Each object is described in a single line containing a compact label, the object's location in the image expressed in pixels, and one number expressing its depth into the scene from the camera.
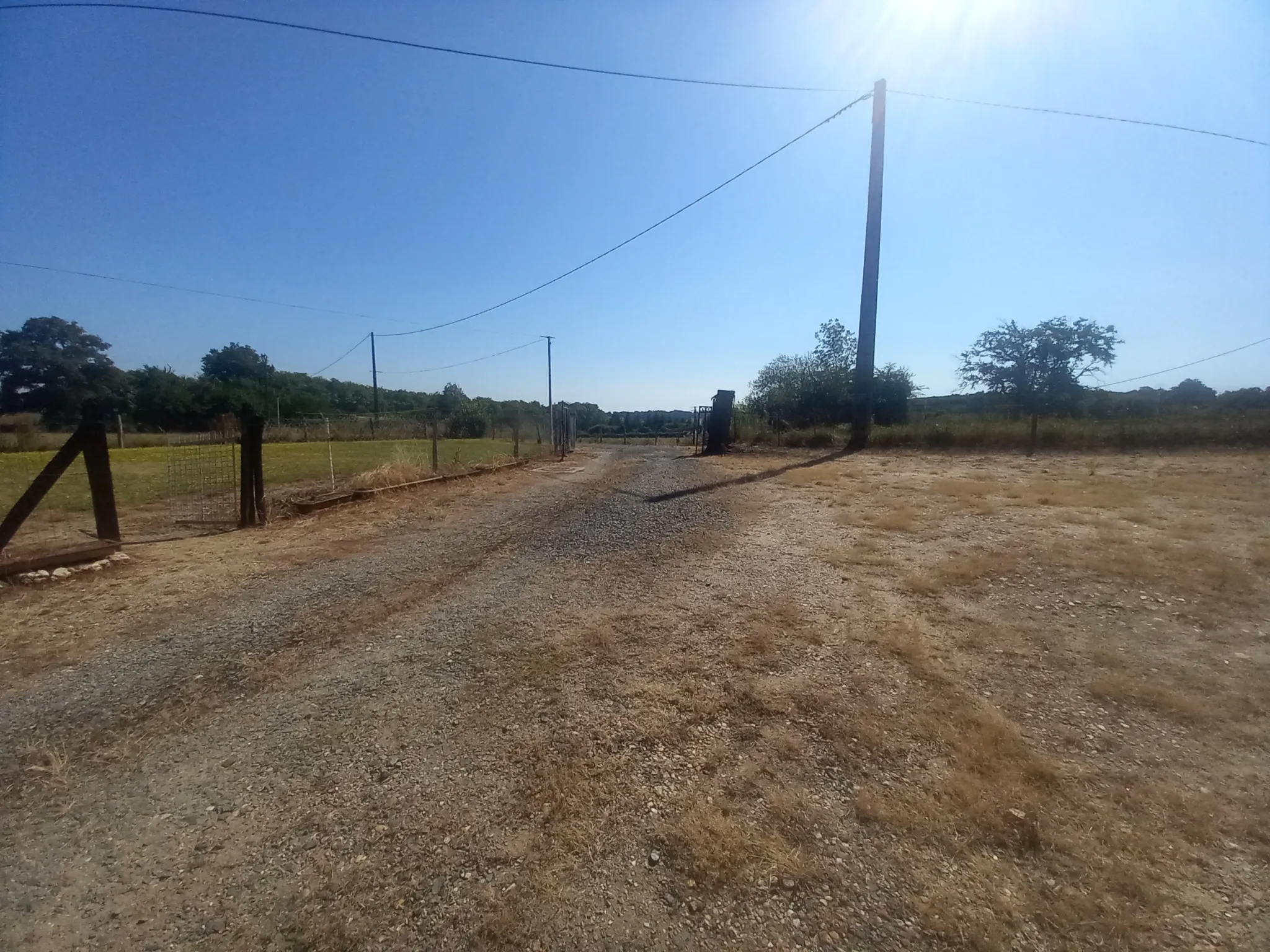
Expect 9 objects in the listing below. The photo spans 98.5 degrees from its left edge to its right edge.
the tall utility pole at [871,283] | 16.89
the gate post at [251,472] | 7.57
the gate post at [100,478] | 6.11
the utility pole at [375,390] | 42.53
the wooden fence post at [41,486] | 5.29
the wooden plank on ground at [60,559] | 5.03
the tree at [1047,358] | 23.61
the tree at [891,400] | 29.58
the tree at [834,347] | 35.47
